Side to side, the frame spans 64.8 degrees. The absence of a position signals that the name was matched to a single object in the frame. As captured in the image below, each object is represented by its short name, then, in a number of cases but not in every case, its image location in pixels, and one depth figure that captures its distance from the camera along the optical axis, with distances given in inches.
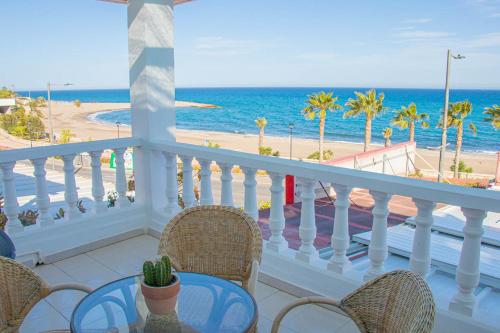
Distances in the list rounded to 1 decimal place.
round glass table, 48.1
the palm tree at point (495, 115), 812.0
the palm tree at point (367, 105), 1040.2
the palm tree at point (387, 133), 1130.0
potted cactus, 44.8
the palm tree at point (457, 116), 930.7
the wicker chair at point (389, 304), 43.0
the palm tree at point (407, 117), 1070.8
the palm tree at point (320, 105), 1040.2
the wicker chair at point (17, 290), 56.0
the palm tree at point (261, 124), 1220.1
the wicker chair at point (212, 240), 75.2
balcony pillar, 124.5
